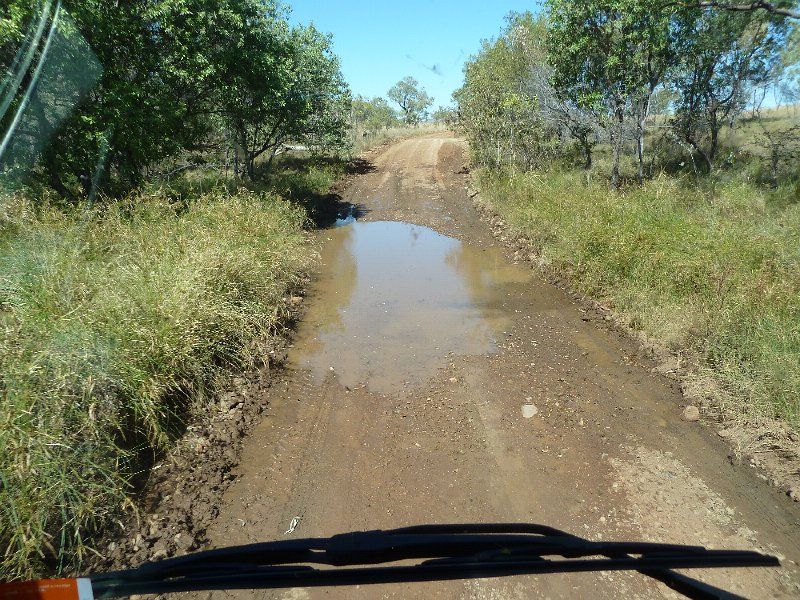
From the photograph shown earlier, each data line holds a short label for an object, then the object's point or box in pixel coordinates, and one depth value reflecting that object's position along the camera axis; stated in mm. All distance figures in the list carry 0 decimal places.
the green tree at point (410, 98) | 61281
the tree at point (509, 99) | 15625
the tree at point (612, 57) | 11000
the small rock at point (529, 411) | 4878
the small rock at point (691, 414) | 4695
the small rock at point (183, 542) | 3334
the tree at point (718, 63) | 11133
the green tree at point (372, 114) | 38697
